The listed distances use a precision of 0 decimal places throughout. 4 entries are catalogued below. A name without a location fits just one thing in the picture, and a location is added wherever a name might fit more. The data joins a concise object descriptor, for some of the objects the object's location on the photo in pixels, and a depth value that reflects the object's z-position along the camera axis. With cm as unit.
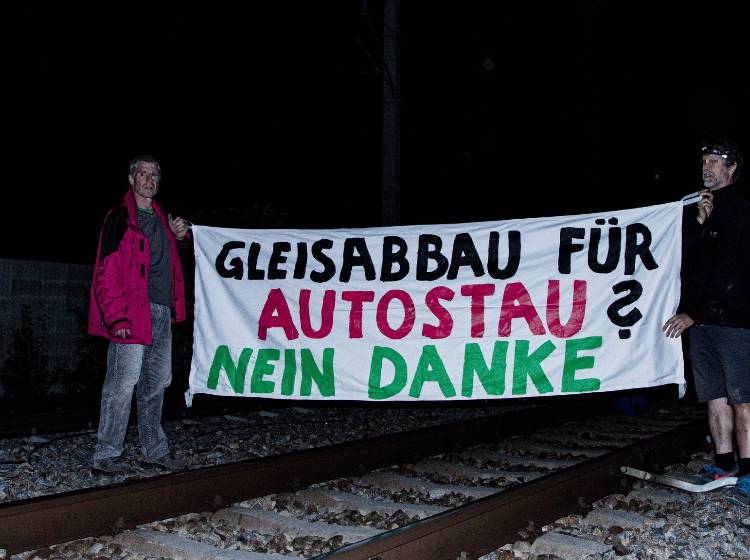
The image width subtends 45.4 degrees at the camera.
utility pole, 1044
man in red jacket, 568
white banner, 580
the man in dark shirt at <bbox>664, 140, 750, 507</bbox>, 514
